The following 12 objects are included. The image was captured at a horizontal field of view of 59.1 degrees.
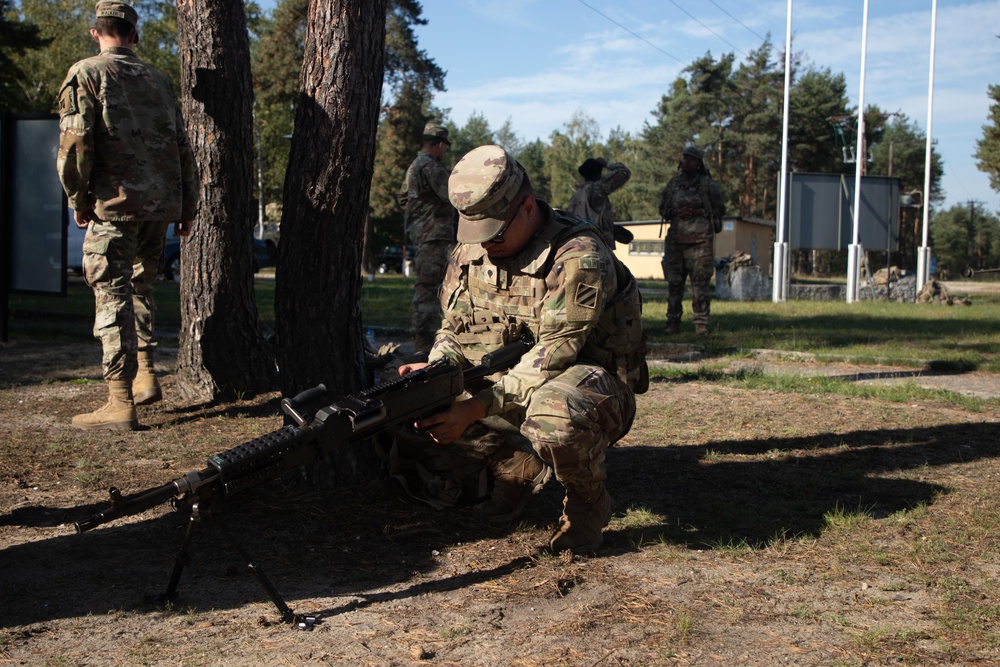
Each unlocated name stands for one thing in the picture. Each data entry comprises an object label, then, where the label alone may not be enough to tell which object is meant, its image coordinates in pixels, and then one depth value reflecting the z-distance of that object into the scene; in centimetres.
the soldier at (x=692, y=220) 1090
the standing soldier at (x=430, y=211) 812
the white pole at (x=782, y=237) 1858
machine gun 247
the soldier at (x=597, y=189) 1013
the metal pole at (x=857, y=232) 1909
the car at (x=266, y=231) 3978
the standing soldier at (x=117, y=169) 466
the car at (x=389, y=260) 4547
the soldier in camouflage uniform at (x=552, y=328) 320
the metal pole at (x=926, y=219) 2183
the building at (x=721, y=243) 4206
